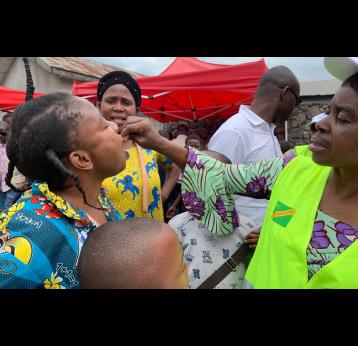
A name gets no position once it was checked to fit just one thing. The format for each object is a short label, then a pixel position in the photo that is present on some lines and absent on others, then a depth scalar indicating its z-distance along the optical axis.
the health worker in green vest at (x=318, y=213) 1.14
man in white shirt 2.49
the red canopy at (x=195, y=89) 5.54
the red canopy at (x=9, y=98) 6.98
